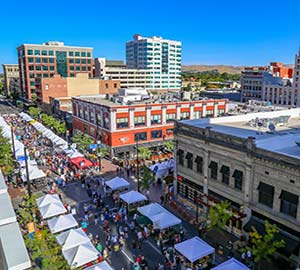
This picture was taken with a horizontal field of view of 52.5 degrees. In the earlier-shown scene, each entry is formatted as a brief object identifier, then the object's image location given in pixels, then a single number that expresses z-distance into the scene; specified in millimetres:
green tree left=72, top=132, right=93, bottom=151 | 49394
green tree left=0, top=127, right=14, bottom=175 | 37906
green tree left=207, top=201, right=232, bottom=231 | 22153
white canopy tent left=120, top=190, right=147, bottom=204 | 29400
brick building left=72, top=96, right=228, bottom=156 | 48188
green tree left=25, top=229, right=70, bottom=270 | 17438
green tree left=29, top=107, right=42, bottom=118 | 83656
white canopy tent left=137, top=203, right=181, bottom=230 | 24734
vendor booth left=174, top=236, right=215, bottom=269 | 20531
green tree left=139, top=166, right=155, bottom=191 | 31938
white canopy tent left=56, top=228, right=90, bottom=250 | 20906
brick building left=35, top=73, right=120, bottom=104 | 95188
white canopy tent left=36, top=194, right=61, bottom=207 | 27514
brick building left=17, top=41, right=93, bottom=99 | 115625
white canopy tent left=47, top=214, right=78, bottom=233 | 23703
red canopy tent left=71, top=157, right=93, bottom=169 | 40288
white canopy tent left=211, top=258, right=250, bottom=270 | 18688
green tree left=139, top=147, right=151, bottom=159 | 45719
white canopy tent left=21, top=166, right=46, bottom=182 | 35406
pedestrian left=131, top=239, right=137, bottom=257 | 23256
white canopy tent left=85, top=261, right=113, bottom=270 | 18448
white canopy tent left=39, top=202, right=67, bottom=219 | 26114
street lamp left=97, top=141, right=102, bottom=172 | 42094
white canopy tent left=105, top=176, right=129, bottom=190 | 33000
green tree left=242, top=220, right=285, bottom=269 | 17734
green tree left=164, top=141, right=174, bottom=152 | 48259
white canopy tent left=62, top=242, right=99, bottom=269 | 19469
